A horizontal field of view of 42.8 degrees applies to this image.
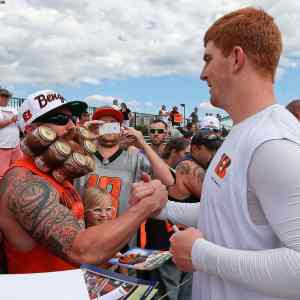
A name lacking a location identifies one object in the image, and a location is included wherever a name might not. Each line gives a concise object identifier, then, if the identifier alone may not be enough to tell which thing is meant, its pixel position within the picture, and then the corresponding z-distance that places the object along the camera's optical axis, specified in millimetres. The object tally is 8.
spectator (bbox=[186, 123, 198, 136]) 12295
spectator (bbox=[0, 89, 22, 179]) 6543
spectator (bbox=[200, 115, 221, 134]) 5989
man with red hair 1253
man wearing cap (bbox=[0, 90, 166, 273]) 1809
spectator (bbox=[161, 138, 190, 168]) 5277
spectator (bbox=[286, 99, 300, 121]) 3785
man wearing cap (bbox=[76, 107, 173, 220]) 3811
